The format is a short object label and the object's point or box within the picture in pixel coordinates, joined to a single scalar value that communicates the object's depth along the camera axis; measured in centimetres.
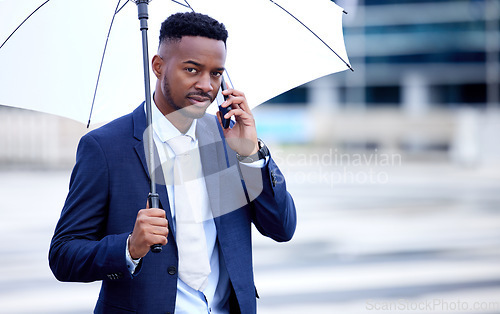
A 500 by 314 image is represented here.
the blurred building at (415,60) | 3281
